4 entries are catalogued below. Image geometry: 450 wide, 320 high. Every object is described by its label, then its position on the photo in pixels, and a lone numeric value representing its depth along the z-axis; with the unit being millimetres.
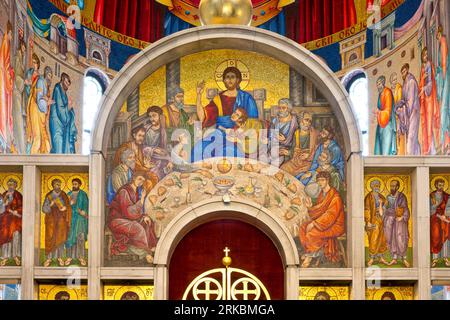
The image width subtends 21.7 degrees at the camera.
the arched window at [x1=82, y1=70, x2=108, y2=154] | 27859
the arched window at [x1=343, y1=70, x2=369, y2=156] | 28172
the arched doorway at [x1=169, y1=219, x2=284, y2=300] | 19188
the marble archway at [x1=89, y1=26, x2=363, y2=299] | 18875
